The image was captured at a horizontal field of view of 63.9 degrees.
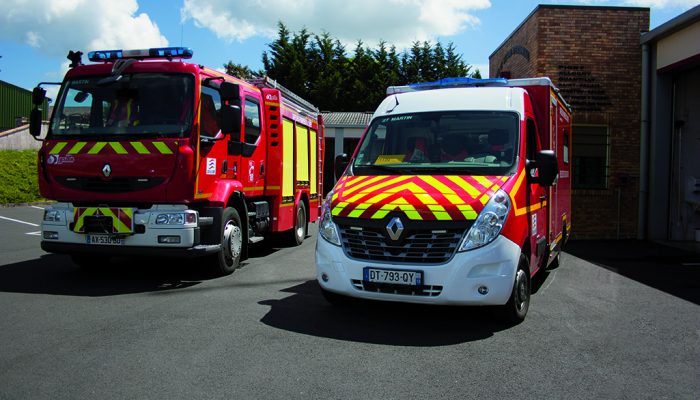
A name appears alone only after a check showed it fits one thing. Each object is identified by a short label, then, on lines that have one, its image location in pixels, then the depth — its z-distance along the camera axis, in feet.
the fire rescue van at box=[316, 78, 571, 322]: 16.21
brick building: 45.14
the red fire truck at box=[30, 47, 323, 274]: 22.58
